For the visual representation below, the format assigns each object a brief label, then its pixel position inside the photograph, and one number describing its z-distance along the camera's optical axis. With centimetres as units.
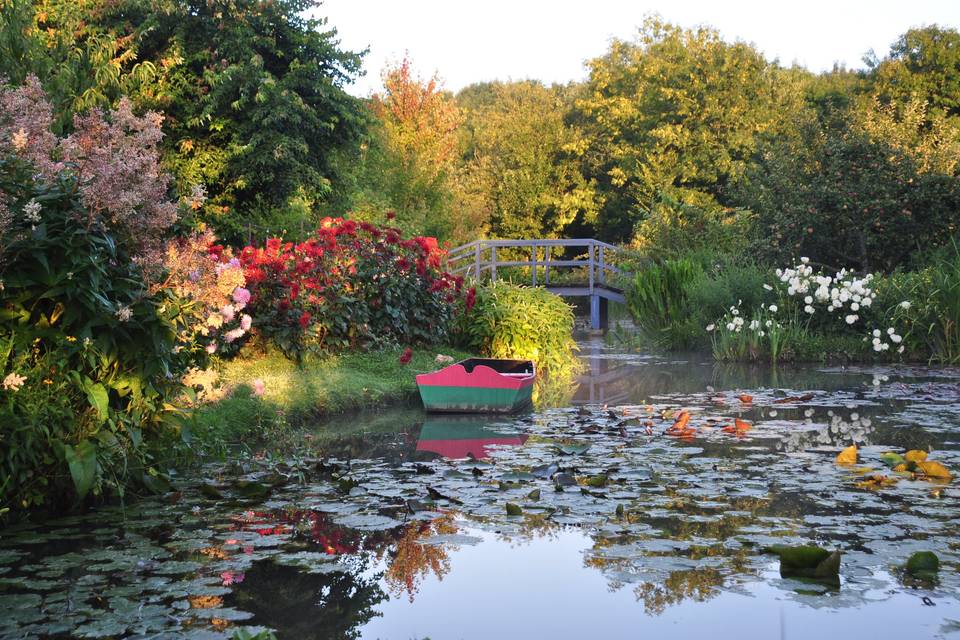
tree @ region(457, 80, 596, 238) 3875
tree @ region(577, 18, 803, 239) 3691
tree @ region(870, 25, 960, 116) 3375
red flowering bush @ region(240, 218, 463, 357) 973
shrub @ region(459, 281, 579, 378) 1360
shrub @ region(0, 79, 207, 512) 470
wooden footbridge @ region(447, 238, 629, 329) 2564
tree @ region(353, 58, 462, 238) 2672
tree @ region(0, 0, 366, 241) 2008
